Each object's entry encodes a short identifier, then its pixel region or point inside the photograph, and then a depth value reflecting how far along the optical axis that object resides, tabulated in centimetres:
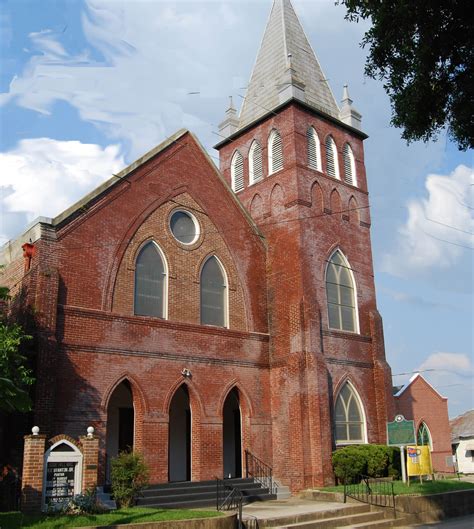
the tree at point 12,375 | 1342
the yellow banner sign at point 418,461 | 1998
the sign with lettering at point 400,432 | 1994
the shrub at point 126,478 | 1568
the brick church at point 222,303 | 1811
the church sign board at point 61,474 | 1362
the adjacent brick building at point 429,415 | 2680
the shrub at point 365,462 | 2003
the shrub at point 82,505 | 1359
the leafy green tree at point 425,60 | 1124
